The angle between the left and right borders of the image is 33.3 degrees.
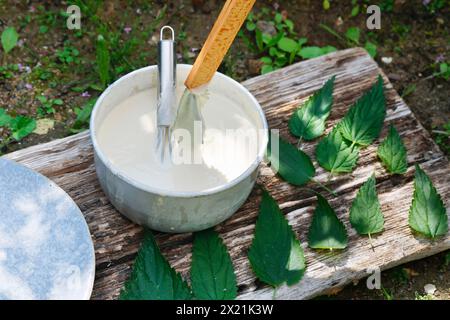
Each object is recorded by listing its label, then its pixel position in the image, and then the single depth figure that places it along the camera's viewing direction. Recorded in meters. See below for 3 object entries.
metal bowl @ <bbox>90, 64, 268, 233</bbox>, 1.34
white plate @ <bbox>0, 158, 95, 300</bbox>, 1.36
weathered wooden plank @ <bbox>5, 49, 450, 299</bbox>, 1.46
